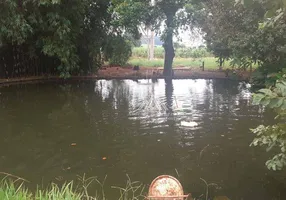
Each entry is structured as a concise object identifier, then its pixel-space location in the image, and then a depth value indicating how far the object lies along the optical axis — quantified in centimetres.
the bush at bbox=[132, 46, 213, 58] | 1721
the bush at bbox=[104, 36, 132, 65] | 1131
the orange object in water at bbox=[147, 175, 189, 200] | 229
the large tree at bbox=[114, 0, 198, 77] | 1007
